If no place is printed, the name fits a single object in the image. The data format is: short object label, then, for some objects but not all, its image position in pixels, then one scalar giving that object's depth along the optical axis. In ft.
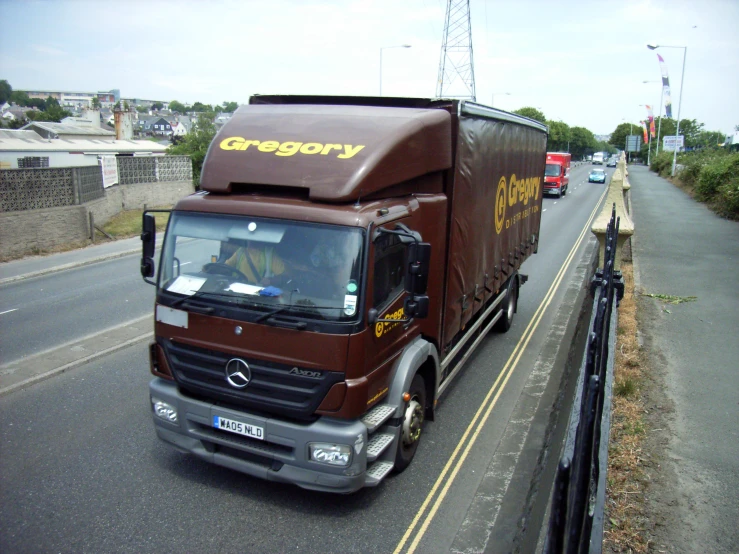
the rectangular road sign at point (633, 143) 283.69
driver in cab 15.07
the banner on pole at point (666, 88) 144.81
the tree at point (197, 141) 126.82
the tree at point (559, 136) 324.21
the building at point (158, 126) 438.65
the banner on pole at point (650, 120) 223.92
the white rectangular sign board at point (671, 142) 156.72
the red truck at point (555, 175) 118.21
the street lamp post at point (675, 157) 144.48
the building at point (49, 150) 90.33
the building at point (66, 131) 157.69
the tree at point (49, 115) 301.02
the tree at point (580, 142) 413.22
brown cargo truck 14.73
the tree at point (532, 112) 290.52
